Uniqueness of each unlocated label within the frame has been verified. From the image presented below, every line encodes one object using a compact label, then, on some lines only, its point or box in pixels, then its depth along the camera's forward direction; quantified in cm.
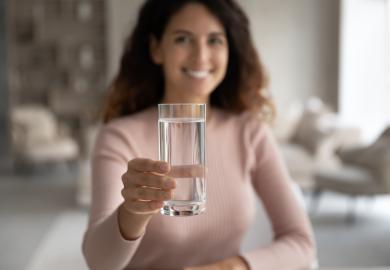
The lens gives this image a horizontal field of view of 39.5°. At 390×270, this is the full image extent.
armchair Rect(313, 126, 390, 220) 379
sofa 480
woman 113
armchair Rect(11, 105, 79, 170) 610
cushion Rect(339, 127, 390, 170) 380
